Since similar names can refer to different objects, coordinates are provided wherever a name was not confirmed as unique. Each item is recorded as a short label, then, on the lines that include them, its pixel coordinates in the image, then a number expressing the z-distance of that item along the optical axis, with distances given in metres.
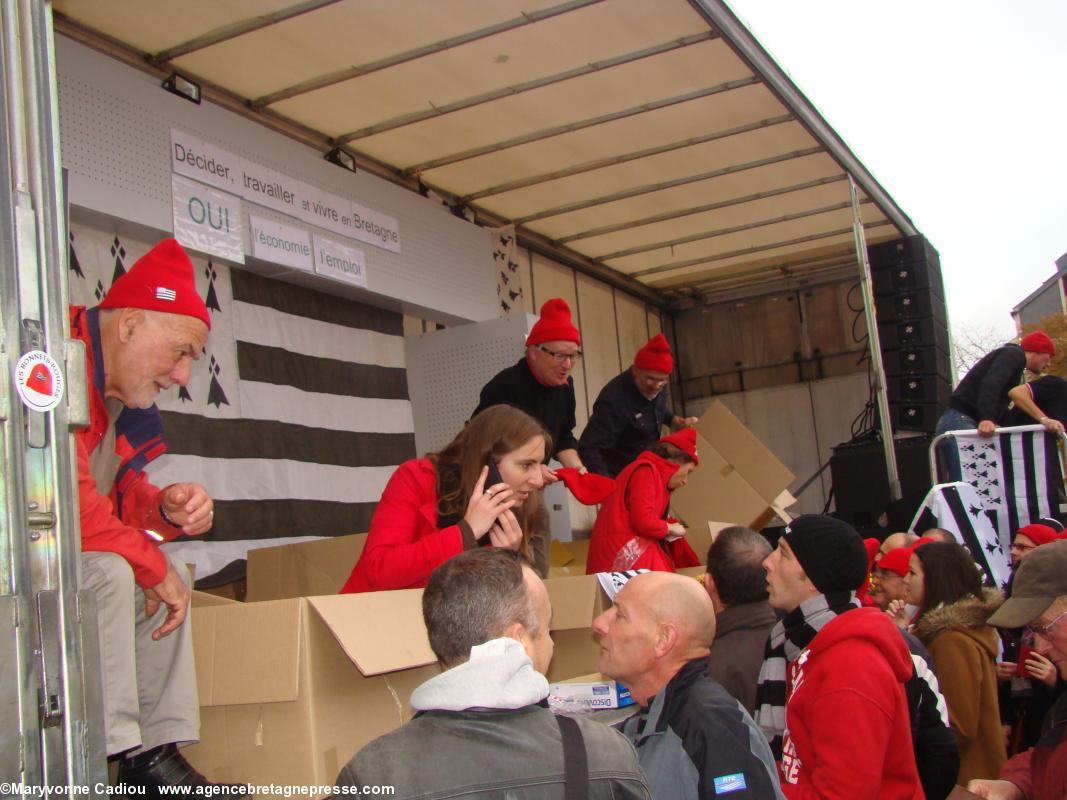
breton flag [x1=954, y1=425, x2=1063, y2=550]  5.83
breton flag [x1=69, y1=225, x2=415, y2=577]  5.29
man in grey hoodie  1.50
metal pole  7.65
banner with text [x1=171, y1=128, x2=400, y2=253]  5.34
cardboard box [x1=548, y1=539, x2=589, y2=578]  6.14
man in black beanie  2.36
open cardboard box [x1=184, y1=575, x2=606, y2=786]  2.19
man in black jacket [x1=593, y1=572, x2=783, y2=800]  2.05
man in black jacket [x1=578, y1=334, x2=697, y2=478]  5.82
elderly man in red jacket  2.01
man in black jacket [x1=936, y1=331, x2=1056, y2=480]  6.64
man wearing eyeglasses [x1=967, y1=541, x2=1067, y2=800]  2.70
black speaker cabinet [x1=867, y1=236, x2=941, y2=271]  9.45
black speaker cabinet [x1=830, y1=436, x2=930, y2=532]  8.84
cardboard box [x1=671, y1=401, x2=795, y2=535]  6.59
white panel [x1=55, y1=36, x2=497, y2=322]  4.75
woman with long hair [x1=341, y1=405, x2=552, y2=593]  2.98
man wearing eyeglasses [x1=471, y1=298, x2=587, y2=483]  5.13
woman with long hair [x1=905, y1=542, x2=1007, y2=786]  3.27
